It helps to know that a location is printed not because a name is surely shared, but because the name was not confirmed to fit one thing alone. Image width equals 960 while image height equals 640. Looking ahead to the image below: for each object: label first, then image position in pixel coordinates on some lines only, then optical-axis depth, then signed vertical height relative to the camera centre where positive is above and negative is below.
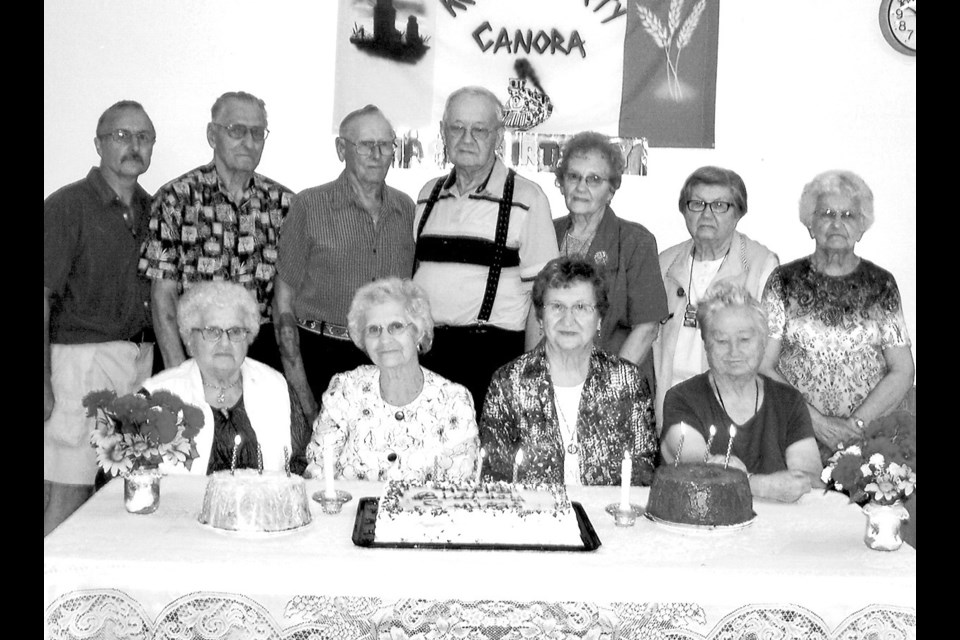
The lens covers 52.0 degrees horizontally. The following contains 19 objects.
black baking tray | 2.02 -0.45
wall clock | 4.25 +1.33
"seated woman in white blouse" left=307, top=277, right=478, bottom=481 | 2.84 -0.25
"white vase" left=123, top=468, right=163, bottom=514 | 2.24 -0.38
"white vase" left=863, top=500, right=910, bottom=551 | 2.08 -0.42
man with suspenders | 3.59 +0.27
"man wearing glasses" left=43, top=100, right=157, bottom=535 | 3.80 +0.05
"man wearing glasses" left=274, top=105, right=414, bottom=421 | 3.69 +0.26
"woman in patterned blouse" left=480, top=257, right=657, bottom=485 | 2.91 -0.23
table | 1.89 -0.53
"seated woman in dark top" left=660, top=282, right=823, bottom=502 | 2.82 -0.23
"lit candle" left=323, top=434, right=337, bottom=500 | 2.33 -0.35
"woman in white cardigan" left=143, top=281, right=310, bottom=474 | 2.95 -0.18
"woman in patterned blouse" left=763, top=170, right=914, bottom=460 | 3.51 -0.05
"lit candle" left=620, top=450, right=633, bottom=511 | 2.24 -0.37
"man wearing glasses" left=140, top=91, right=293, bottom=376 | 3.68 +0.34
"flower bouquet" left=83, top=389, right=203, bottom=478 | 2.26 -0.25
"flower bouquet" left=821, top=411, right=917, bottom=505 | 2.09 -0.29
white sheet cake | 2.07 -0.41
